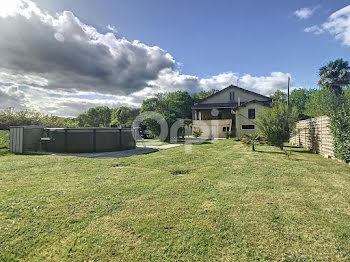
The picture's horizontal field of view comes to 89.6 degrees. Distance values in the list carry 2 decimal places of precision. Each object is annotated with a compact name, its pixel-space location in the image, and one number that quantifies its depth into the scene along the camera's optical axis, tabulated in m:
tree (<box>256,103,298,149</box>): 11.37
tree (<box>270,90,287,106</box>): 50.45
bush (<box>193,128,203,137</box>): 26.57
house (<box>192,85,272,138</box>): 25.62
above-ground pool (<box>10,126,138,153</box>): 12.12
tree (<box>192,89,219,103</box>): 60.31
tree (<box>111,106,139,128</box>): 59.44
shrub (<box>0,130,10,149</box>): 13.71
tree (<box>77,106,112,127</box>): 70.92
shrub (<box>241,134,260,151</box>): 14.62
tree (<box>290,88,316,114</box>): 55.58
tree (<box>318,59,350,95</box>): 33.19
